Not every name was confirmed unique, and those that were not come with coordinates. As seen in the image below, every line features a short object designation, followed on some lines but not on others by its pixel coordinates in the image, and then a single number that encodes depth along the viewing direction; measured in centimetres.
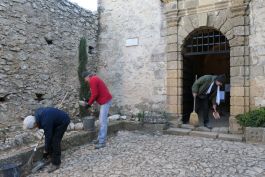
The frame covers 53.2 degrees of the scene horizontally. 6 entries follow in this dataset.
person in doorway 626
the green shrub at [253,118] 510
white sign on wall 721
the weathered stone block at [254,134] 504
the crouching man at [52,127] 370
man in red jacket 481
